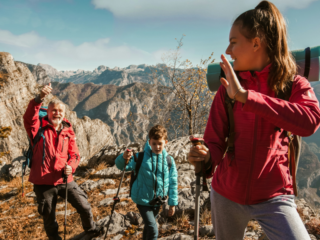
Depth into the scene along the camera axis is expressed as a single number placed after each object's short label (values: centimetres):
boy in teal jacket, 332
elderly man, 368
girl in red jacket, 144
